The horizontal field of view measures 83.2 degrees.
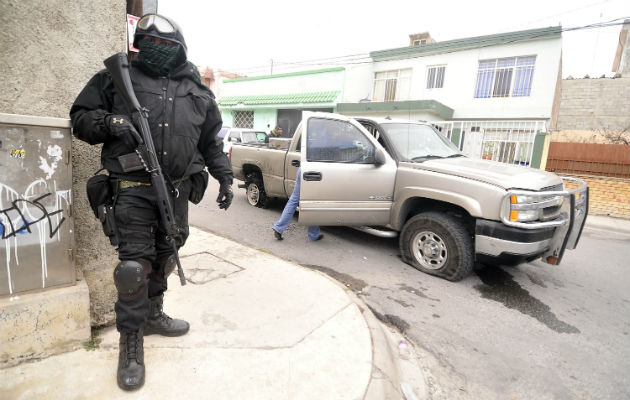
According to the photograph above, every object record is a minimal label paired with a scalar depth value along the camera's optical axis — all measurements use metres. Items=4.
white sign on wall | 2.88
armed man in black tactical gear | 1.82
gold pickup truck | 3.52
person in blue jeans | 4.68
